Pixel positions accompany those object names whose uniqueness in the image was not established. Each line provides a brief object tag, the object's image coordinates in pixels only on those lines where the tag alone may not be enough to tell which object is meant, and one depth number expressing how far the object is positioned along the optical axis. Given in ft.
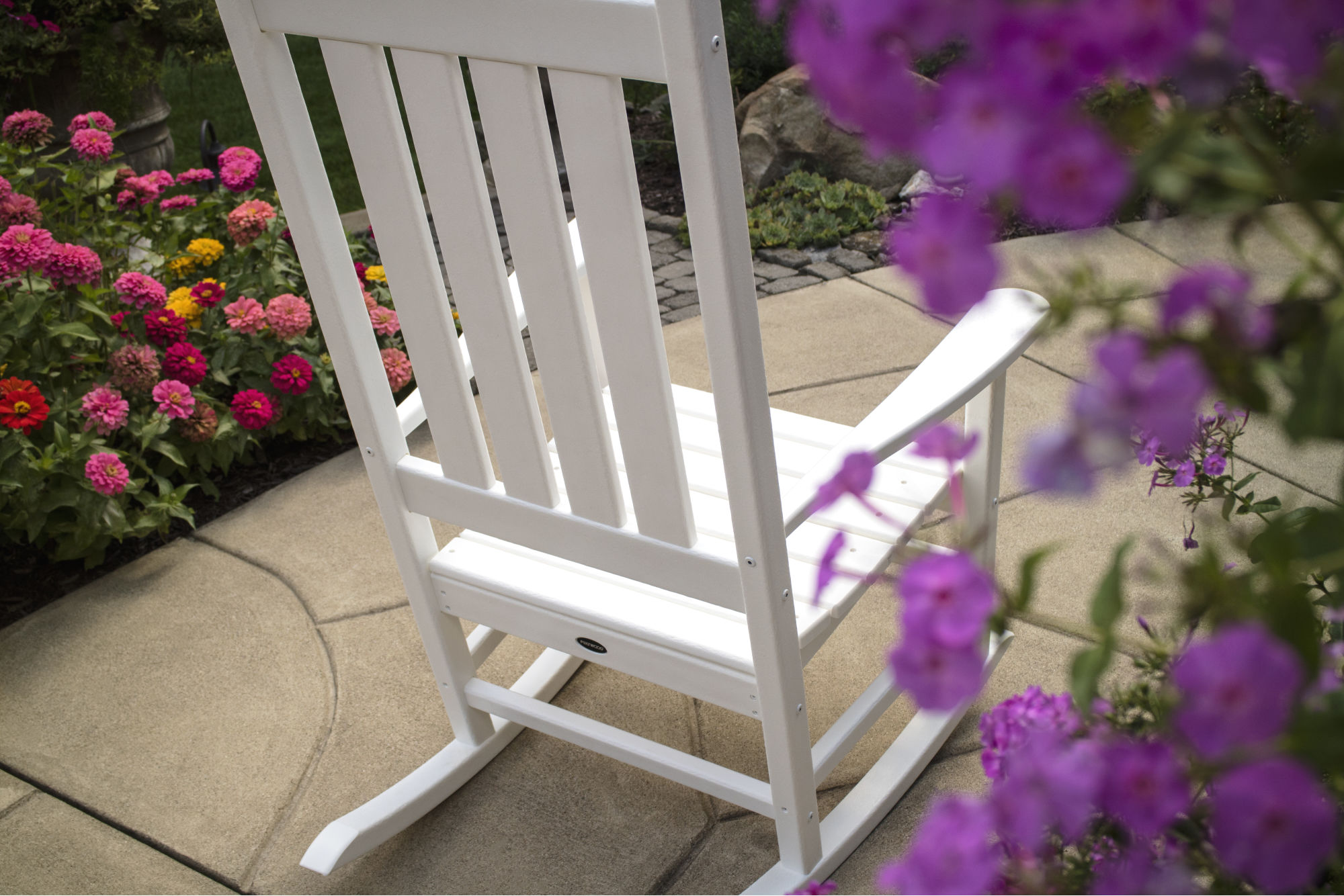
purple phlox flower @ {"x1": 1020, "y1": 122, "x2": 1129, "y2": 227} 0.78
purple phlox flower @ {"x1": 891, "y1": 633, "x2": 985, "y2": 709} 0.87
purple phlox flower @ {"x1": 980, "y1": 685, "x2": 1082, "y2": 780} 1.59
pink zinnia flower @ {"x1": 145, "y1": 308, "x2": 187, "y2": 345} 8.04
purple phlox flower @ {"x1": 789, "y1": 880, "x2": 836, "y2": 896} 1.53
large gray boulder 13.79
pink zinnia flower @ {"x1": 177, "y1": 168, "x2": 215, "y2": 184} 9.36
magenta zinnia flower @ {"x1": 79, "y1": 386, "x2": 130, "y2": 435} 7.37
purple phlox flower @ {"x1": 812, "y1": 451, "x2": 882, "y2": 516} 1.12
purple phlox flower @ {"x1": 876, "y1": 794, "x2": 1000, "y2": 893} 0.98
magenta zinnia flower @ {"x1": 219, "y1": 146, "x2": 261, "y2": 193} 9.07
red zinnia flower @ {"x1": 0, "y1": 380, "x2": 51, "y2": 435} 7.02
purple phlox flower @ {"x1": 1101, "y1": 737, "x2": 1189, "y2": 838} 0.91
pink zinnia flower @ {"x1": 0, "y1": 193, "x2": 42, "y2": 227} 7.80
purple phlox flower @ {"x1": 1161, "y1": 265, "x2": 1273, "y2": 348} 0.83
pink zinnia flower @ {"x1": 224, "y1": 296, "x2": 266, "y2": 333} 8.60
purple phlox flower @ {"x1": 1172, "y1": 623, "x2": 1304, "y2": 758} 0.76
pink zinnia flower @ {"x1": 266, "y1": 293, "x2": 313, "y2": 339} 8.56
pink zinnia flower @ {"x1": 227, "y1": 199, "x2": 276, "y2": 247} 9.09
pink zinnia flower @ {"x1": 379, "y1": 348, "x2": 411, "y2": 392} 8.94
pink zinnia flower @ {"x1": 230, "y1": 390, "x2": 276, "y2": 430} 8.18
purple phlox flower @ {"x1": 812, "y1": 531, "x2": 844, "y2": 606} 1.11
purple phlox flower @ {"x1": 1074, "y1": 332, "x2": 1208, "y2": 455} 0.75
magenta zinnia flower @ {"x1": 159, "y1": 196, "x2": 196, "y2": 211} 9.32
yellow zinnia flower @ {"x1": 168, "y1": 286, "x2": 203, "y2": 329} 8.77
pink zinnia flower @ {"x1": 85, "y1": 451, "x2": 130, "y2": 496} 7.16
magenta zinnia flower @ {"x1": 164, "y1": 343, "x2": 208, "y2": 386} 7.89
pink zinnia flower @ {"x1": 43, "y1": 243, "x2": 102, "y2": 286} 7.41
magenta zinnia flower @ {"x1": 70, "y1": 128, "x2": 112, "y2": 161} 8.48
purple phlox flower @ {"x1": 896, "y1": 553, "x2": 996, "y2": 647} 0.87
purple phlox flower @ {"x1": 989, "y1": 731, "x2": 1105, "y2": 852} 0.90
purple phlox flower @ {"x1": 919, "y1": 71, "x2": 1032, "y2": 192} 0.77
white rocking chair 3.35
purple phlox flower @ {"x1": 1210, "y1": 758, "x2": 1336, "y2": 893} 0.79
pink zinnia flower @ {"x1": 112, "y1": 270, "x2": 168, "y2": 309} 7.93
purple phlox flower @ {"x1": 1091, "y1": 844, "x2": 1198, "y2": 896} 0.97
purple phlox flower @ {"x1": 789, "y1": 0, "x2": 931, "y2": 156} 0.80
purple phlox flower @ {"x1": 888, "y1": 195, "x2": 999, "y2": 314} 0.82
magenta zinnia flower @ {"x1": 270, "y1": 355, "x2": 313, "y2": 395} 8.60
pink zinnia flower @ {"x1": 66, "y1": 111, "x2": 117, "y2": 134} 8.83
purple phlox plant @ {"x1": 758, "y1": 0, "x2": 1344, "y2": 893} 0.76
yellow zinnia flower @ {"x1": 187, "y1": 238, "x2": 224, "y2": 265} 9.27
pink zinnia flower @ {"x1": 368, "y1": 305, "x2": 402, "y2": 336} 8.73
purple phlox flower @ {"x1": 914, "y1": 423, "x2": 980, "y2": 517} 1.07
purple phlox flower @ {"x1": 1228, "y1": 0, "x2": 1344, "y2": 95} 0.73
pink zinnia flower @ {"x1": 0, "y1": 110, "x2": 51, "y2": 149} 8.75
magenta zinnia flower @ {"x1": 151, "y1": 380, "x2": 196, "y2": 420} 7.80
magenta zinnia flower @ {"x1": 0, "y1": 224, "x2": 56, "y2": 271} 7.14
